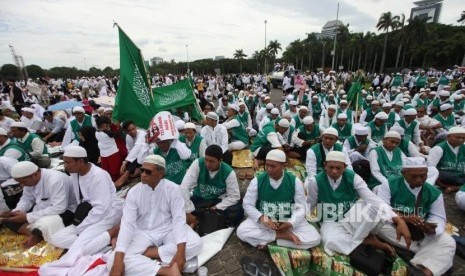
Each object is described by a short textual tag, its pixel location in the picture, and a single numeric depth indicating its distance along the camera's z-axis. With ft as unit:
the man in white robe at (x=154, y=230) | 9.75
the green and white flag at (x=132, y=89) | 19.13
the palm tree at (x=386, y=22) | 150.71
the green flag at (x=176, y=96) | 25.59
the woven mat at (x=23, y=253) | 10.85
